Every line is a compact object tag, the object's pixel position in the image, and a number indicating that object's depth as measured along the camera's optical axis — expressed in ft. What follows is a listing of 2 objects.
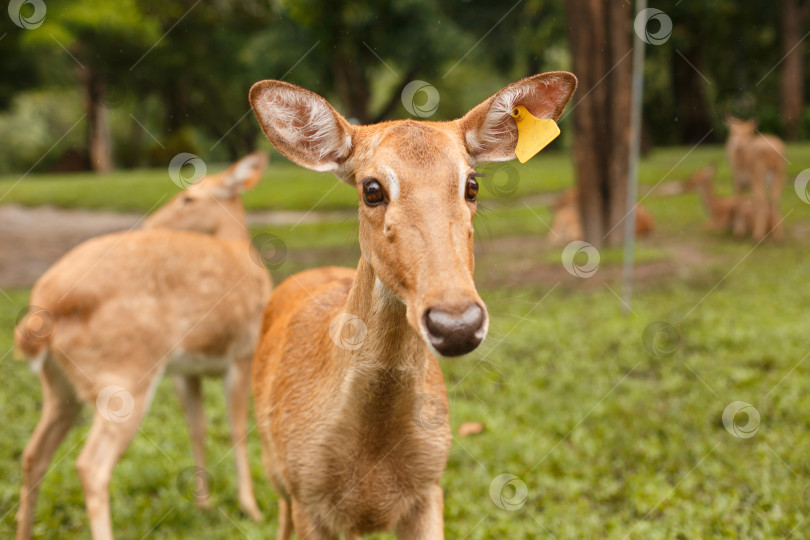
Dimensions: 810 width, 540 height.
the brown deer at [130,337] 13.93
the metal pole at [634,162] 25.44
